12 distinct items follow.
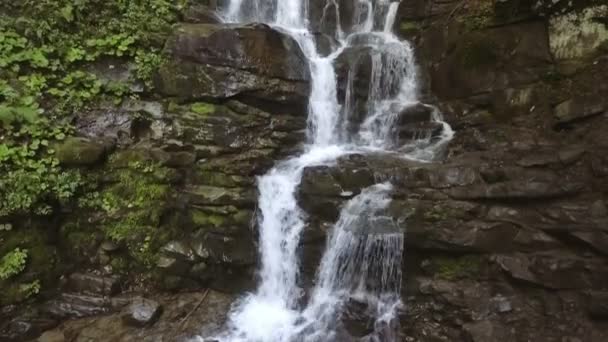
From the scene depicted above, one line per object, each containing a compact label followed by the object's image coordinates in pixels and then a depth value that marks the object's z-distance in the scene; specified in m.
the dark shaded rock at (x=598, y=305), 4.60
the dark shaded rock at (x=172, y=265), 6.24
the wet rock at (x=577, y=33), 6.44
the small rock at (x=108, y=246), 6.14
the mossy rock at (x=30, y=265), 5.38
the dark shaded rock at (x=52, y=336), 5.25
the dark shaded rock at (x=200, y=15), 8.98
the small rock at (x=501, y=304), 5.04
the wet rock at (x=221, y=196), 6.52
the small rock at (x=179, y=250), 6.29
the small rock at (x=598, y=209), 4.96
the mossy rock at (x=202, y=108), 7.48
